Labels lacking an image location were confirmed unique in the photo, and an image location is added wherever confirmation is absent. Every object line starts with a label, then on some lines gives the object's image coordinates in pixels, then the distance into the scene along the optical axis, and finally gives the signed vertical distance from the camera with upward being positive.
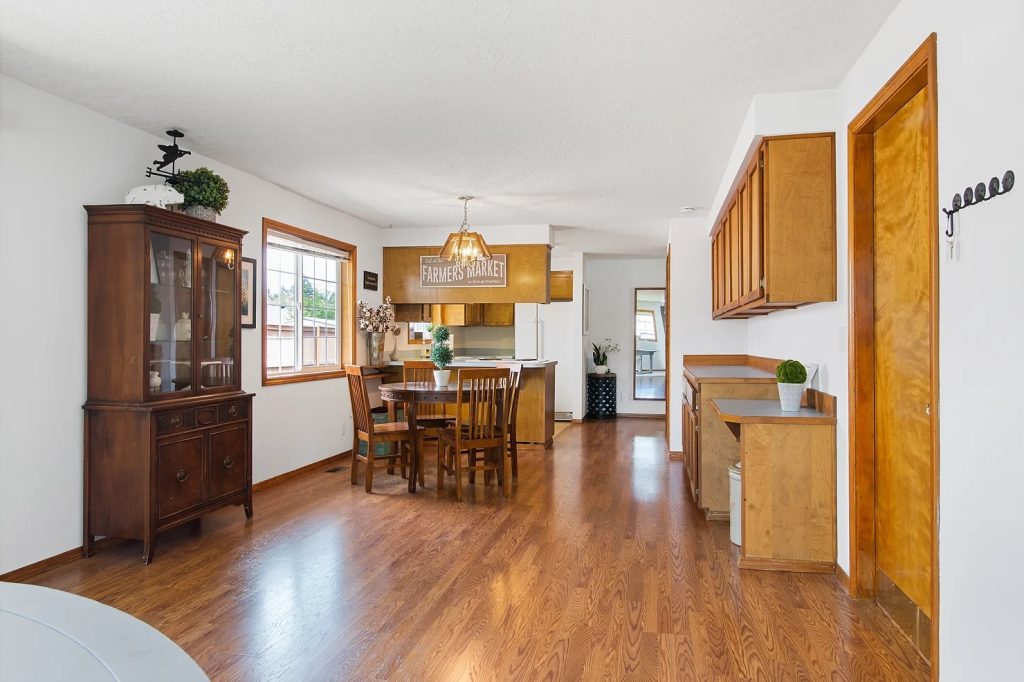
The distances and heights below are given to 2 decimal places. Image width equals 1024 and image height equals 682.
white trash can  3.67 -0.95
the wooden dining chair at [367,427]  4.90 -0.67
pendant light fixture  5.61 +0.86
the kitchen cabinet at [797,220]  3.21 +0.63
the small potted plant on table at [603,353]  9.50 -0.14
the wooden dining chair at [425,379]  5.31 -0.34
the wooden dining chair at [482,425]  4.73 -0.64
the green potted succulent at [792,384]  3.38 -0.22
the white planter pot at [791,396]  3.38 -0.28
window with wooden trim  5.39 +0.36
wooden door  2.43 -0.08
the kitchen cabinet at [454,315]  7.75 +0.36
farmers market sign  7.09 +0.79
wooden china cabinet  3.47 -0.21
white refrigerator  8.91 +0.11
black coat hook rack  1.68 +0.42
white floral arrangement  6.73 +0.28
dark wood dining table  4.82 -0.40
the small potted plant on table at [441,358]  5.07 -0.12
